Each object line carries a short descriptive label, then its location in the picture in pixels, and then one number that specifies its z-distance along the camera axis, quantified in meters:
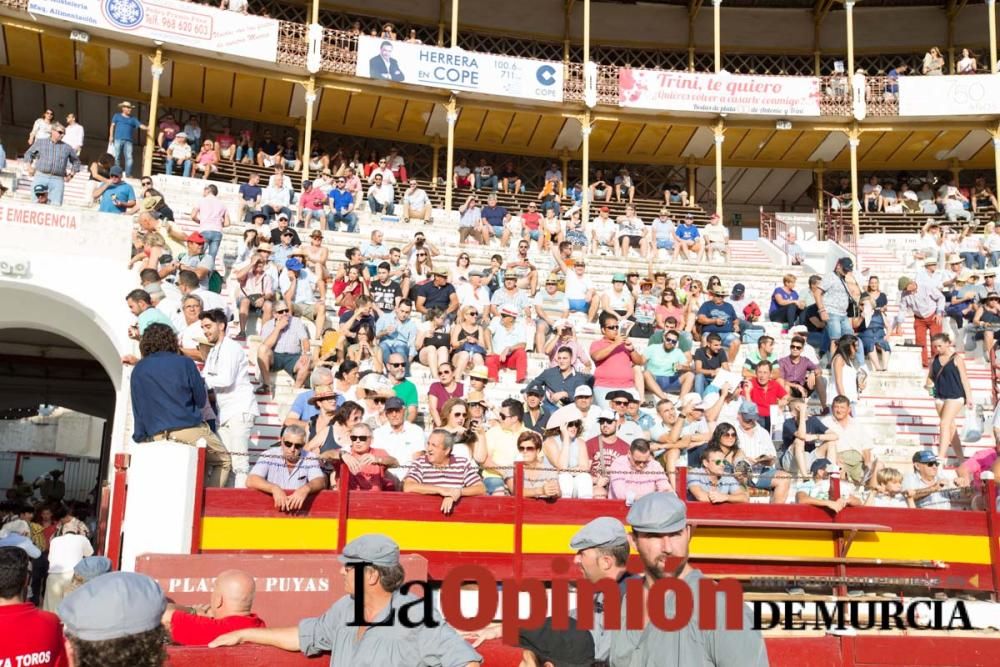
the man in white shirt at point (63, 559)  9.05
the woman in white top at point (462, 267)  14.47
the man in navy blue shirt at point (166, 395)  6.83
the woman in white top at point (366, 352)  11.16
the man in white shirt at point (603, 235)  19.67
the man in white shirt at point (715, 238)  19.58
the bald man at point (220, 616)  4.37
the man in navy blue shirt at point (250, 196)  16.95
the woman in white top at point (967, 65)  24.22
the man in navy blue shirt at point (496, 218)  19.56
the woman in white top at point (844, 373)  12.16
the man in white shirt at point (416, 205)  20.38
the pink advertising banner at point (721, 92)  23.34
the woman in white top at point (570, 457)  7.71
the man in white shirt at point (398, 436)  8.53
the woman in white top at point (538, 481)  7.51
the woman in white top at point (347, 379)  10.06
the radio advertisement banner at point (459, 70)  22.17
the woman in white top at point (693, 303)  13.18
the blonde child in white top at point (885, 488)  8.09
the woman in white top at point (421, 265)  14.48
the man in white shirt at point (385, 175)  20.80
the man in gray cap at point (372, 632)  3.64
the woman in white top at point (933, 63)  24.80
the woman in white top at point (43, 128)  16.84
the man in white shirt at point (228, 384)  8.84
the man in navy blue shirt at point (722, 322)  12.82
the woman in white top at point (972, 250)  18.45
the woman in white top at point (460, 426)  8.45
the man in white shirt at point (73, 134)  18.55
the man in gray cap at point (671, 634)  2.97
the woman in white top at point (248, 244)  13.33
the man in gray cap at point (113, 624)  2.69
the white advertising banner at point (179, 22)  20.16
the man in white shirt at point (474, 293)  13.51
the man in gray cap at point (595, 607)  3.44
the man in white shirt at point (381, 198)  19.97
